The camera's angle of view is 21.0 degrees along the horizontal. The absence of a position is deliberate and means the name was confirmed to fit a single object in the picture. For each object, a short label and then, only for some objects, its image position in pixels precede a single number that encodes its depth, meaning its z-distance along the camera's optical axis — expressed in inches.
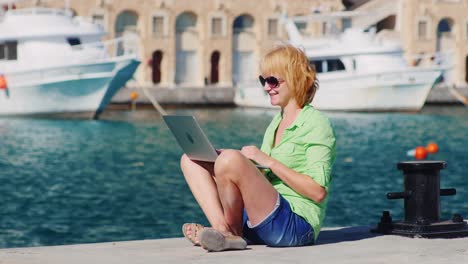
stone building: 2271.2
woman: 278.7
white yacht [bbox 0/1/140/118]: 1576.0
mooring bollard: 314.2
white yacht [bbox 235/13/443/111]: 1866.4
